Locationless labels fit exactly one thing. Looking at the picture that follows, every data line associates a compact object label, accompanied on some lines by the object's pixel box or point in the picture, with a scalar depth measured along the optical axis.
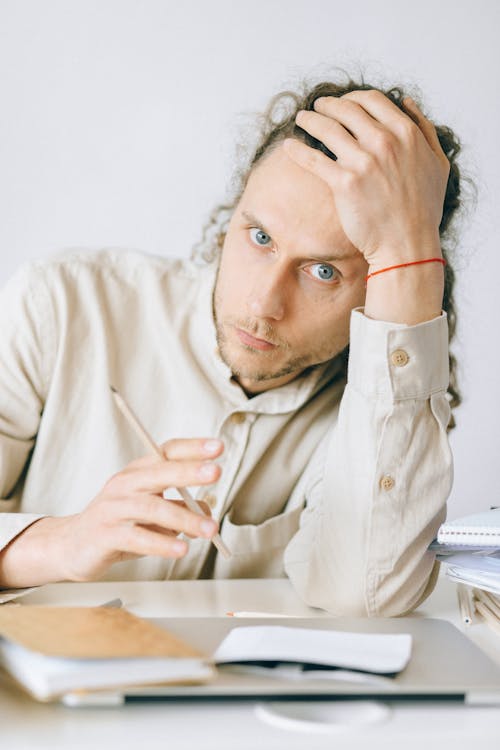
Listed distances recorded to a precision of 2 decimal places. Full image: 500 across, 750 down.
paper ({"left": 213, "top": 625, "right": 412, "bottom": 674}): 0.78
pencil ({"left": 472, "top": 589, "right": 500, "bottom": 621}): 1.14
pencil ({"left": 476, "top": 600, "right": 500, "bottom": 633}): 1.10
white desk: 0.70
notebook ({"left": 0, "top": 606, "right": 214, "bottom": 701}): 0.71
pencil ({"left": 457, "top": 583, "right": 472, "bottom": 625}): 1.14
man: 1.20
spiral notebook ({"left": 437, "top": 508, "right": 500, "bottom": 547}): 1.08
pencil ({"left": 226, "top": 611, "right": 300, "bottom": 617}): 1.05
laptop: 0.75
